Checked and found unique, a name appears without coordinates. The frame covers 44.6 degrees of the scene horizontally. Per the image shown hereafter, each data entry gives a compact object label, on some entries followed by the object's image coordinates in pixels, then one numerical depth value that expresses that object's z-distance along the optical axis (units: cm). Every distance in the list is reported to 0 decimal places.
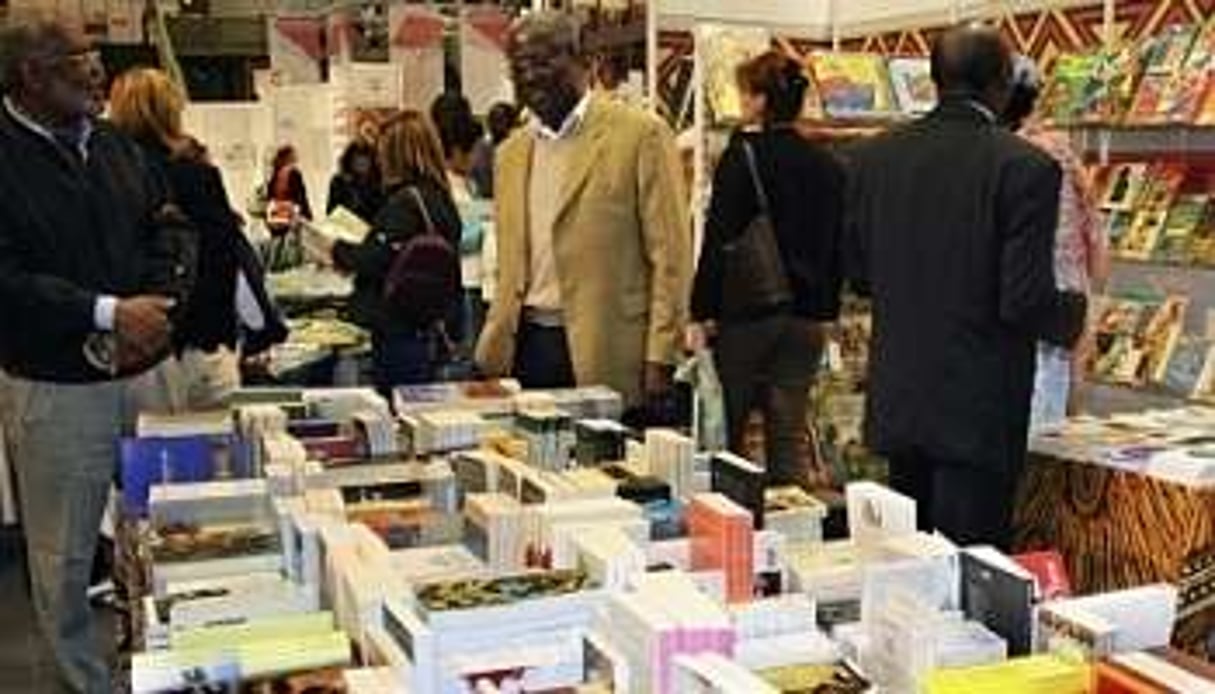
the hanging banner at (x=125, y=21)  1075
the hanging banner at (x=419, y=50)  938
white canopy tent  555
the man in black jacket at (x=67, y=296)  335
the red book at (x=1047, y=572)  176
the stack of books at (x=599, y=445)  254
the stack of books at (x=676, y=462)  226
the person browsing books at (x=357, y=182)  703
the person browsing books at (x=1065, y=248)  326
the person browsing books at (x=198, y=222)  442
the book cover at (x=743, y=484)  210
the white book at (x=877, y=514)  186
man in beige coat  374
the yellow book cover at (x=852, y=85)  545
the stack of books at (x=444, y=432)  273
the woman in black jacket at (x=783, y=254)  436
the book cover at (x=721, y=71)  520
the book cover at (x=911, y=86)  553
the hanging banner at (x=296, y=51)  1005
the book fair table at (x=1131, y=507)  286
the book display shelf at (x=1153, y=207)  445
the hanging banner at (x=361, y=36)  955
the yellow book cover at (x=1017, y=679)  140
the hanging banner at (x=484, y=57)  904
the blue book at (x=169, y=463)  272
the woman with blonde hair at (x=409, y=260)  517
